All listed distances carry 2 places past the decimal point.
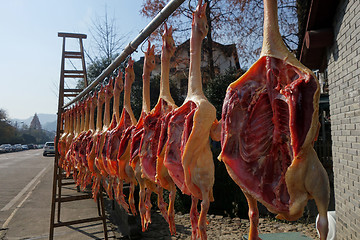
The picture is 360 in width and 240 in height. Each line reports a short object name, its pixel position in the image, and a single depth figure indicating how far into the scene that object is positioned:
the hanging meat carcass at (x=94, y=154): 3.30
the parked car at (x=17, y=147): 53.36
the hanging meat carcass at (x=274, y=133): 0.96
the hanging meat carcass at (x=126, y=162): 2.36
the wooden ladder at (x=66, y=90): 5.08
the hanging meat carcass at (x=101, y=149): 2.99
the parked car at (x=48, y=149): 35.34
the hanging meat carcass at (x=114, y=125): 2.76
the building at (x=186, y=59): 10.85
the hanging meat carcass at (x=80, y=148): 4.18
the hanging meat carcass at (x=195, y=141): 1.39
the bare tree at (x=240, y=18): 9.46
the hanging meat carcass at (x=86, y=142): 3.85
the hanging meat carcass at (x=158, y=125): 1.92
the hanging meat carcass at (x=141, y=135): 2.04
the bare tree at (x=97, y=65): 14.33
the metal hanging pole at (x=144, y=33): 2.00
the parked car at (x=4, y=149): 46.11
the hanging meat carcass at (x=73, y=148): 4.79
